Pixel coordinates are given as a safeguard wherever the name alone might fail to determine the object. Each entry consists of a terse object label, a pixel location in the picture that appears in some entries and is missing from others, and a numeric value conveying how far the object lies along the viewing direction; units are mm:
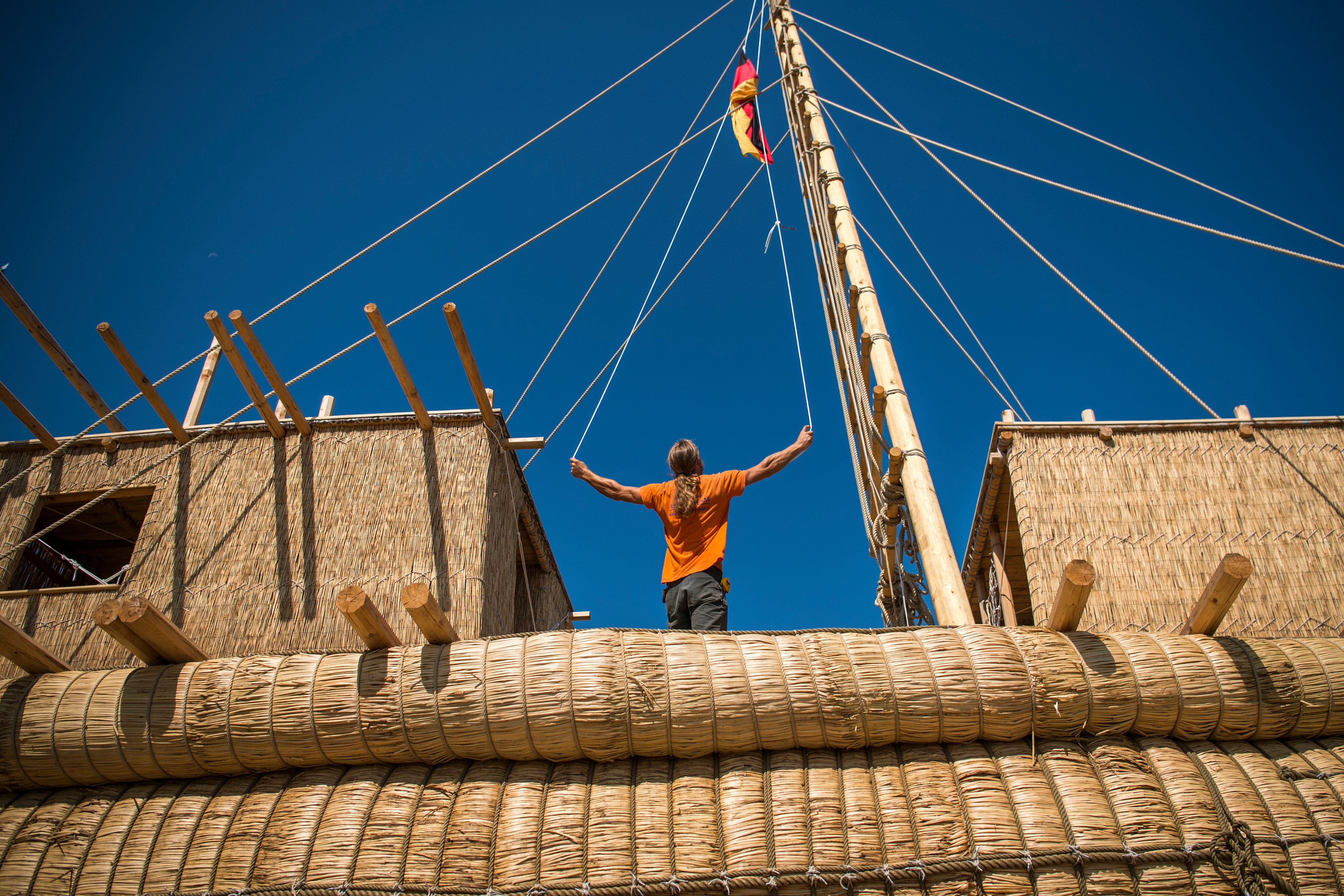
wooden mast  4043
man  4293
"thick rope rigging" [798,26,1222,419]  5180
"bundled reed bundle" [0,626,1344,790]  3031
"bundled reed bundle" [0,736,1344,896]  2721
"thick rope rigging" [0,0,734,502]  5039
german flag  8039
